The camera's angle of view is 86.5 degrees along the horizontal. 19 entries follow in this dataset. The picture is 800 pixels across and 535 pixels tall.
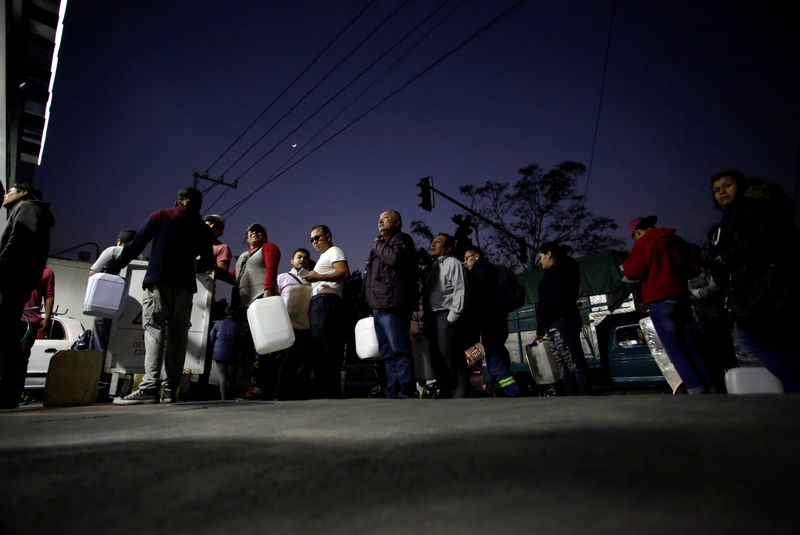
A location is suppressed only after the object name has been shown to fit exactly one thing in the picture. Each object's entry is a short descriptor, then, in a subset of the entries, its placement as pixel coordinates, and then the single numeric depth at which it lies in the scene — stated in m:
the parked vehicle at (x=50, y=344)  6.82
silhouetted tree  28.33
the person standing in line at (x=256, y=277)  4.27
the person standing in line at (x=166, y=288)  3.49
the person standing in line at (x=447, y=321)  3.96
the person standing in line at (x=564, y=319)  3.84
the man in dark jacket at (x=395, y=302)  3.76
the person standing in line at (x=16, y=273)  3.29
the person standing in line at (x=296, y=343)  4.19
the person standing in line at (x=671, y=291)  3.00
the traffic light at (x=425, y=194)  12.55
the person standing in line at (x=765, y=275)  2.21
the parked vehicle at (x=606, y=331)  5.28
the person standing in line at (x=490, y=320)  4.19
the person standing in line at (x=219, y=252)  4.68
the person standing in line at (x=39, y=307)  4.69
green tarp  7.45
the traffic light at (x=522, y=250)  14.31
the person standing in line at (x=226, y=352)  5.33
